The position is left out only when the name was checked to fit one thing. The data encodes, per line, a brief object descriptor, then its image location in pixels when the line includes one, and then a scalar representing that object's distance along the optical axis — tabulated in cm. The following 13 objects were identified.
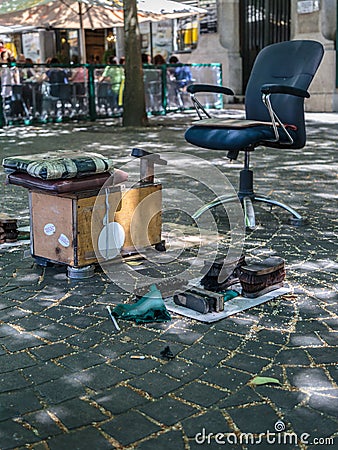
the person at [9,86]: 1338
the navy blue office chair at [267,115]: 477
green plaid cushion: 369
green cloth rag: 318
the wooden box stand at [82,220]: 379
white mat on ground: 320
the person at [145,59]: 1680
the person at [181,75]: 1607
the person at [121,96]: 1517
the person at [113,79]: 1485
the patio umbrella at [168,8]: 1653
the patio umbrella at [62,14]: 1571
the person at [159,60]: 1720
